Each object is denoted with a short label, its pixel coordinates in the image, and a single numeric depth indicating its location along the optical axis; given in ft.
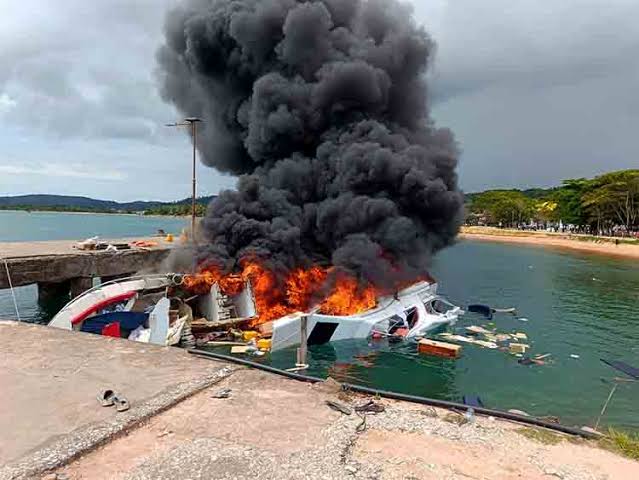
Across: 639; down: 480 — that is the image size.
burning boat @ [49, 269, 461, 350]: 59.16
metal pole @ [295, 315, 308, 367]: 43.73
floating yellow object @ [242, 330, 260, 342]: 65.68
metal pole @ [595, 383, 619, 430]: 43.78
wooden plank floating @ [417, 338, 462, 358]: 62.85
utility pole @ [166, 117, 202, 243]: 95.66
